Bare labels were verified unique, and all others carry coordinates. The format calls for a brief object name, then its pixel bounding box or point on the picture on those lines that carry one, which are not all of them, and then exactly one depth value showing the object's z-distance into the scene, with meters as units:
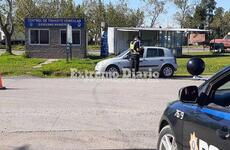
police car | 4.17
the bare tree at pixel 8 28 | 42.88
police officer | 23.08
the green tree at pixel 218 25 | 94.38
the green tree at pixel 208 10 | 101.69
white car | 23.56
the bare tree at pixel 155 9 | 80.06
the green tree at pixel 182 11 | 85.19
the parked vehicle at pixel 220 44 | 52.59
